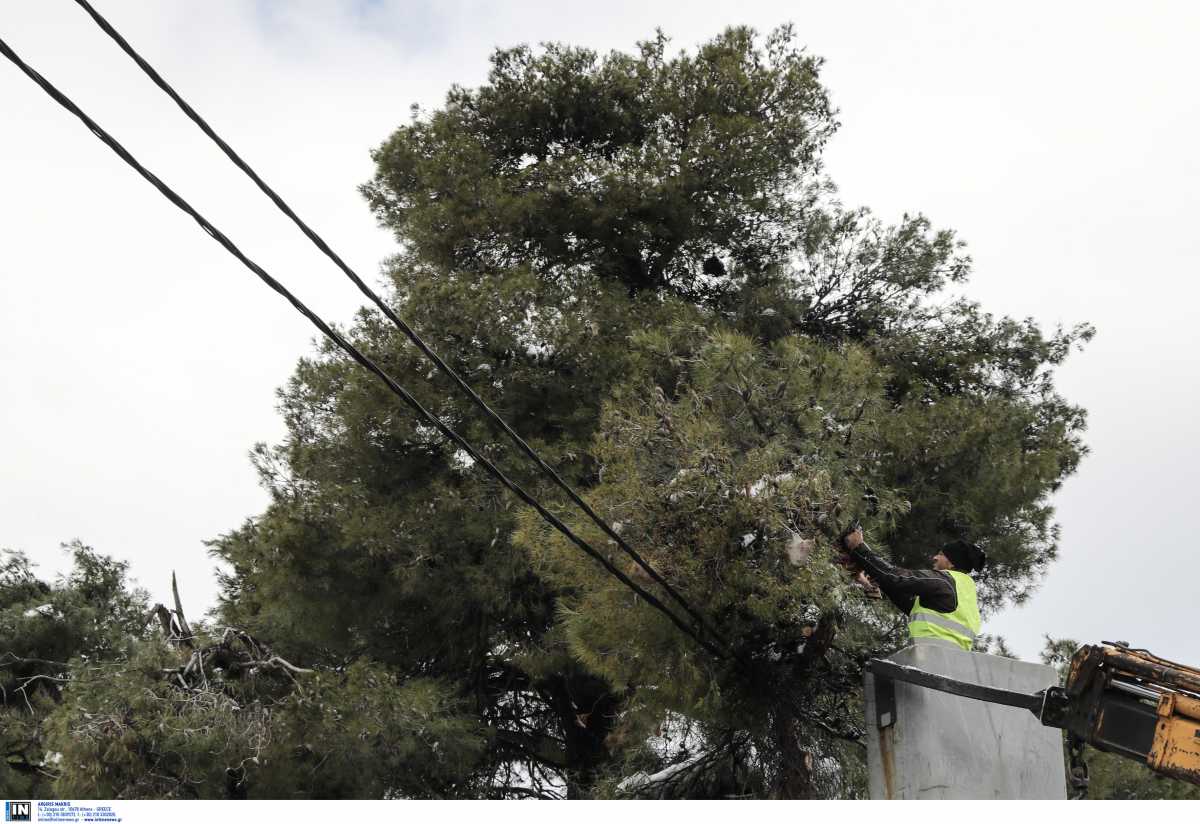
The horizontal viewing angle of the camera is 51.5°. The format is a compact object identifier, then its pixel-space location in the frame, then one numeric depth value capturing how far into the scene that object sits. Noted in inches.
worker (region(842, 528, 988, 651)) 307.1
